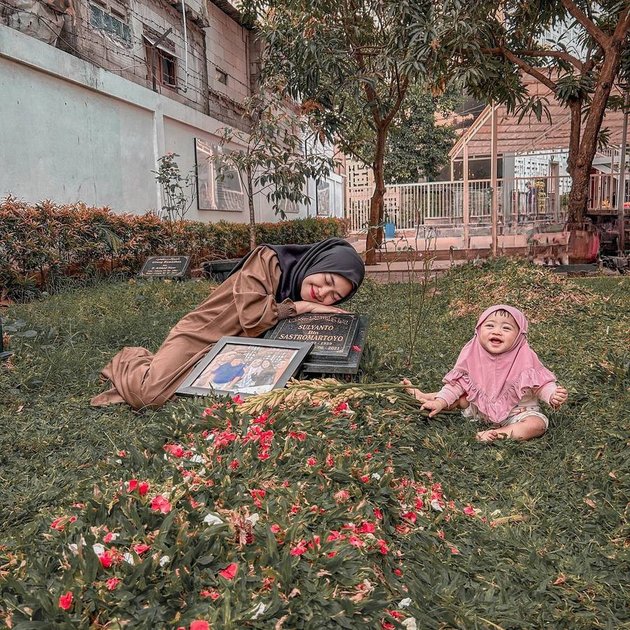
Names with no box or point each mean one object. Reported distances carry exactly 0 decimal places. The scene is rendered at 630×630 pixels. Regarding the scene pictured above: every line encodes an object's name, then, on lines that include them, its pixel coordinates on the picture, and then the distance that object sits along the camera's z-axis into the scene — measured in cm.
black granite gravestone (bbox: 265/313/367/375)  340
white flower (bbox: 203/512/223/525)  166
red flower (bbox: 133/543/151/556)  149
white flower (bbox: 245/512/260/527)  169
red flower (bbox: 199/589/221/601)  139
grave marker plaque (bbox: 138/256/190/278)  833
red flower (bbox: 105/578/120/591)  136
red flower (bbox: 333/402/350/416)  281
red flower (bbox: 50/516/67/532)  175
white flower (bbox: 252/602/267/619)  131
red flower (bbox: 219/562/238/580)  145
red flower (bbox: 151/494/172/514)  168
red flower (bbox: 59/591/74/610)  128
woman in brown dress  367
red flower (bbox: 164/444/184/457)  224
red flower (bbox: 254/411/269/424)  259
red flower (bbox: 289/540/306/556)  155
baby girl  298
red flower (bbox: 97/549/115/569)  144
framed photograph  323
